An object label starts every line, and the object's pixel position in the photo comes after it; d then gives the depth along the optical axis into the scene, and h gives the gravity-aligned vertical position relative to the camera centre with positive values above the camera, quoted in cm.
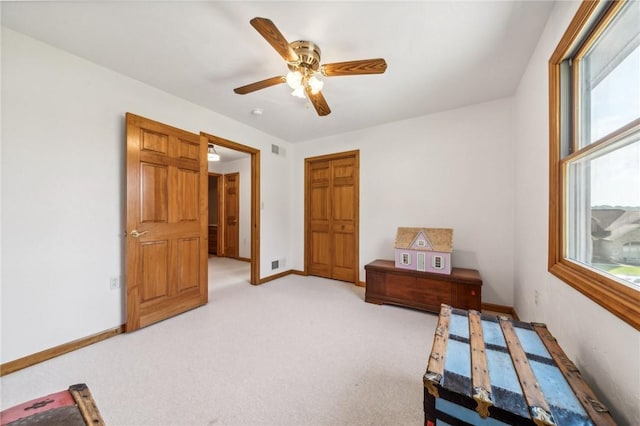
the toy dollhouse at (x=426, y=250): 275 -48
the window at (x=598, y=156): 97 +30
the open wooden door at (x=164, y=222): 232 -13
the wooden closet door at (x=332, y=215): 397 -8
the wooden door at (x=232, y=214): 596 -8
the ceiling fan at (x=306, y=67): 164 +113
